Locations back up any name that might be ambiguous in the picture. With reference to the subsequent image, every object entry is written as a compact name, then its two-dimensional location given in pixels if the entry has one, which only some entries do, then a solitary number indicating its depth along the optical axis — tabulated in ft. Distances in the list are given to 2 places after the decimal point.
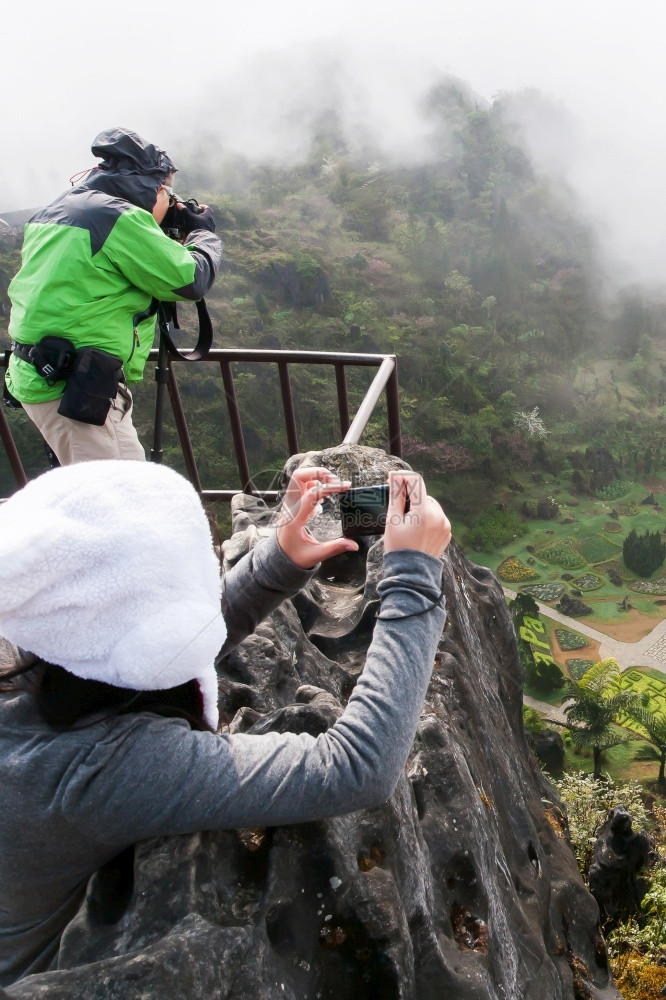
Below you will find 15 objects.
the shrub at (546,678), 81.05
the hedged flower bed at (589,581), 108.37
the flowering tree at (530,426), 142.41
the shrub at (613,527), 122.83
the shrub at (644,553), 110.93
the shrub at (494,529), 121.29
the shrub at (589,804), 27.86
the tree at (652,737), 63.26
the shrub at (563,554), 114.42
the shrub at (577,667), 87.61
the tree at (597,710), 63.26
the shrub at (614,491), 134.31
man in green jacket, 9.88
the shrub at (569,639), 93.76
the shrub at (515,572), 112.68
